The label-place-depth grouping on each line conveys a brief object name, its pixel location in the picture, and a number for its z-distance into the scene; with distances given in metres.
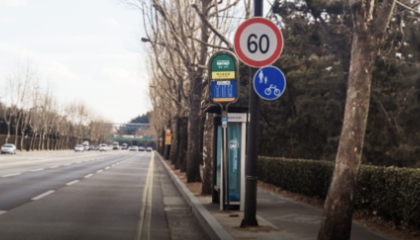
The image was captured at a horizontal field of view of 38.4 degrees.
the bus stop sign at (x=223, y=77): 13.78
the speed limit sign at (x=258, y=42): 10.90
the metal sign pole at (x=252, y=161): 11.09
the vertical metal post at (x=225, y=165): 13.50
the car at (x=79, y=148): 110.19
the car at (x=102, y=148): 125.31
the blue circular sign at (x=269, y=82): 10.88
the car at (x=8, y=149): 70.44
